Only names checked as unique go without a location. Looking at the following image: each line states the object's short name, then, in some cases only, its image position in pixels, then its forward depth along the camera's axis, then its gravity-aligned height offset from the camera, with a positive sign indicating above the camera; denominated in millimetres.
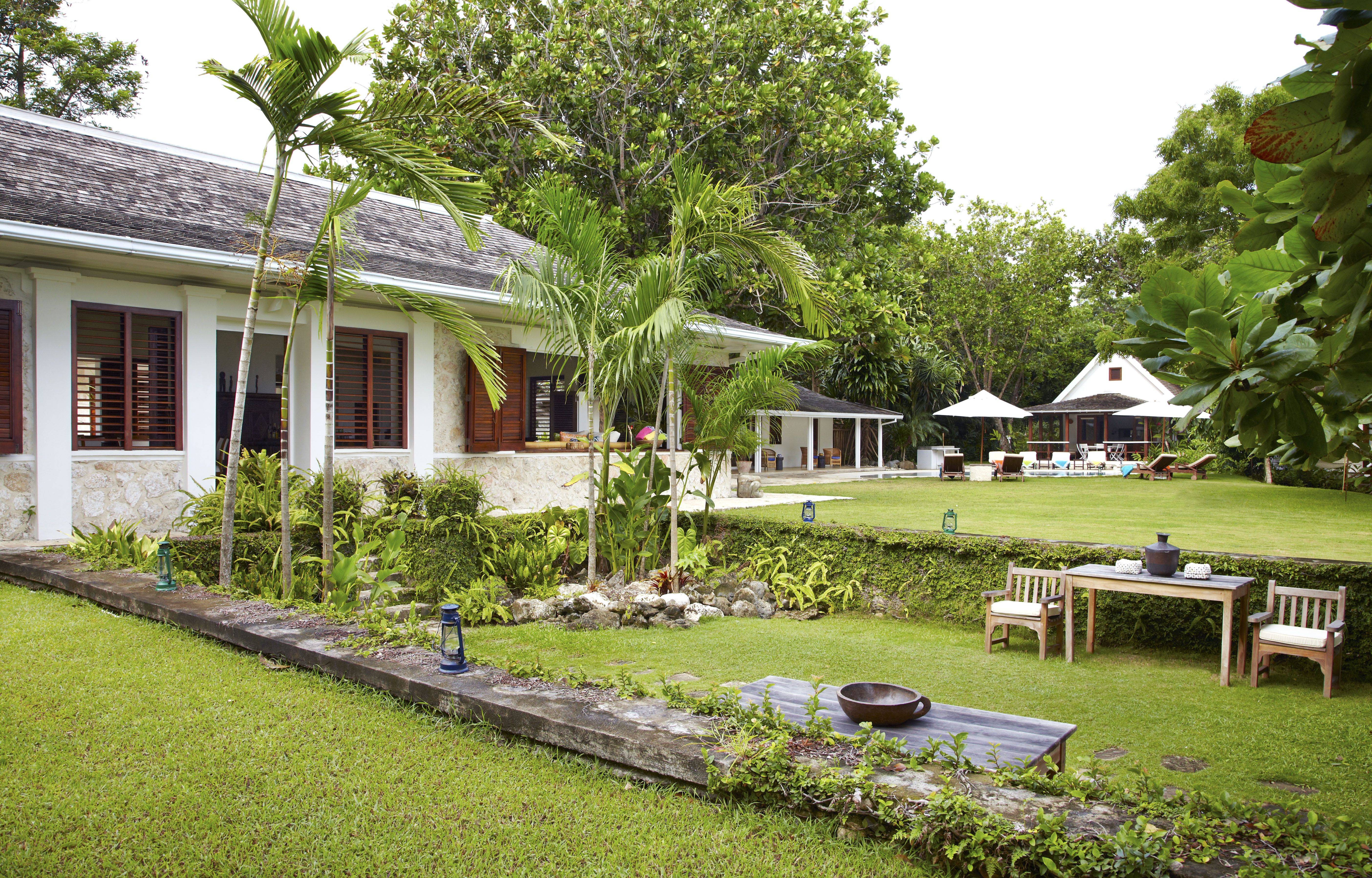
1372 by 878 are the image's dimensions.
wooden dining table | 5715 -1006
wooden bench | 3170 -1136
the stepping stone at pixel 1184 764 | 4188 -1578
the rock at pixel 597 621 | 7312 -1533
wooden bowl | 3375 -1051
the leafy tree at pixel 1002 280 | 34594 +6373
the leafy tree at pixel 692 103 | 19625 +7685
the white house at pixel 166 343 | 8531 +1100
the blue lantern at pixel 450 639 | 4281 -992
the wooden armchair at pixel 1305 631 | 5379 -1234
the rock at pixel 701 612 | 7668 -1552
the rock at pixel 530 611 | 7484 -1477
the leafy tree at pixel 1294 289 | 1570 +374
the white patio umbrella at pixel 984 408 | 26812 +941
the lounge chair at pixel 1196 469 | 23359 -843
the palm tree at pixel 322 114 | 6121 +2419
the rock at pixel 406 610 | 7363 -1484
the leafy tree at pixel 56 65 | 21047 +9181
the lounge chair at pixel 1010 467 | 24109 -801
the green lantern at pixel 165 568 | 6230 -921
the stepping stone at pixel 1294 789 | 3912 -1580
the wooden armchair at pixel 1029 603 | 6496 -1267
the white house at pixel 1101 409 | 34062 +1148
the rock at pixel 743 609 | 8117 -1581
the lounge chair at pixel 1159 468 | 22859 -817
